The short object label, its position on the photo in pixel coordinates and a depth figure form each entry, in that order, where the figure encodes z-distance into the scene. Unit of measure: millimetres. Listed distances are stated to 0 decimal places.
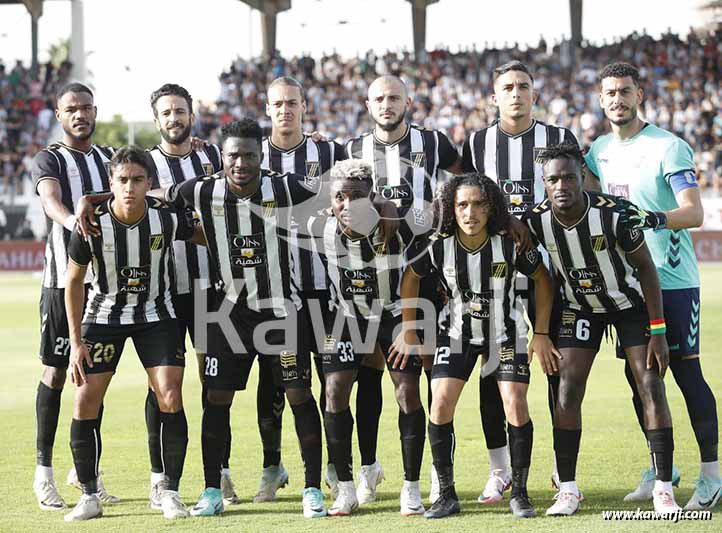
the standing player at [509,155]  12234
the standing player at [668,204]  11523
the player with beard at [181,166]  12586
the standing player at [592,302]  10875
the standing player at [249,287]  11453
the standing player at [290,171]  12451
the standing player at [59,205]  12391
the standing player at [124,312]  11336
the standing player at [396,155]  12445
